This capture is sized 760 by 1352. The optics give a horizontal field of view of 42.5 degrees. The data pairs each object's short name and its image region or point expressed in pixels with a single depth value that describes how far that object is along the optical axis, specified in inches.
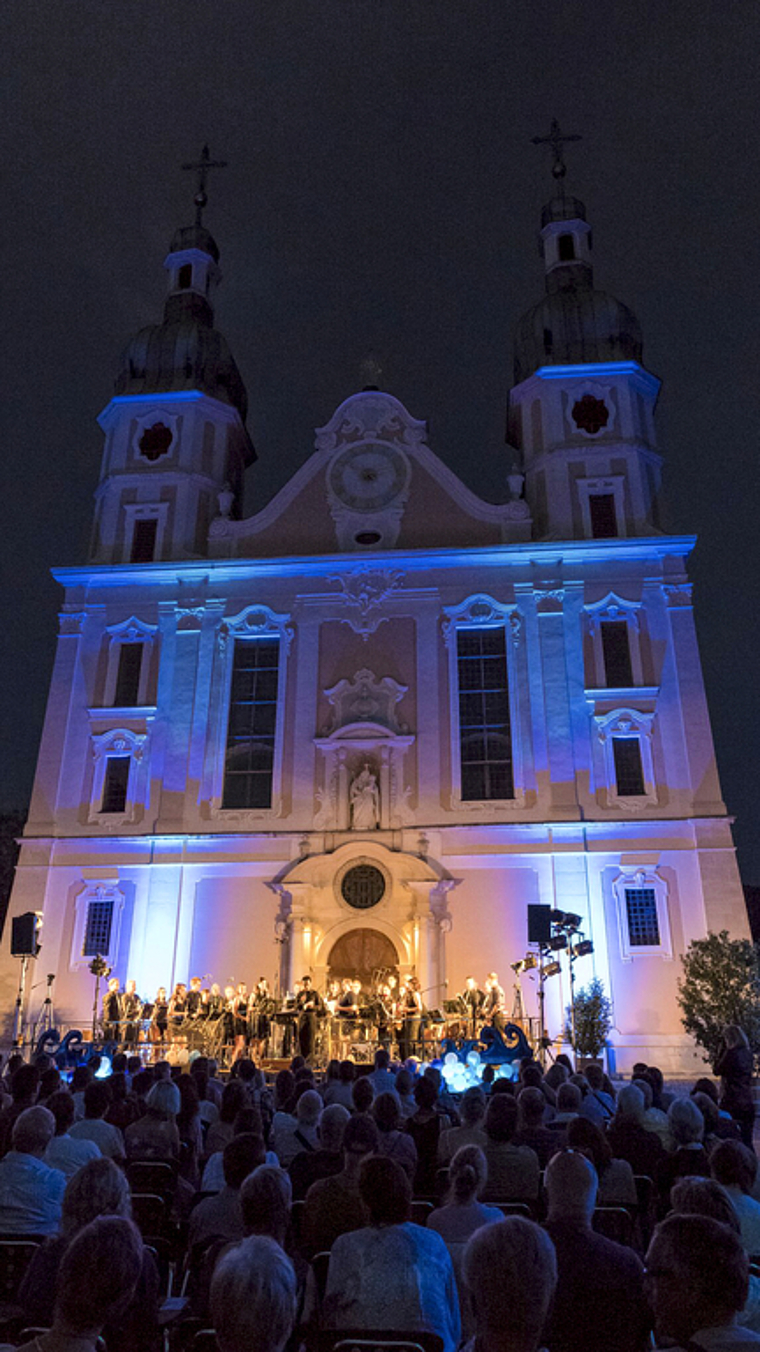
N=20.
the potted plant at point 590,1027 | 800.3
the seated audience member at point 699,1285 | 99.3
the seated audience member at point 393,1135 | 223.5
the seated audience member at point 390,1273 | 129.7
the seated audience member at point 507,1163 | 220.2
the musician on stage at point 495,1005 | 779.5
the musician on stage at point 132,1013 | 818.8
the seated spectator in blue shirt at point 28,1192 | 180.7
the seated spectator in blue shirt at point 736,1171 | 177.0
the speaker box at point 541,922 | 783.7
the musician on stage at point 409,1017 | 746.8
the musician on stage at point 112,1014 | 831.7
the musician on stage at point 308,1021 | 755.8
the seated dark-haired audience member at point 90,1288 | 97.9
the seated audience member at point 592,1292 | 135.3
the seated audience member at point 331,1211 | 180.7
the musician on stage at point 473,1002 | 793.6
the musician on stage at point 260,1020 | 770.8
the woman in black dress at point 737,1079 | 402.3
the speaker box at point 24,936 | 816.3
